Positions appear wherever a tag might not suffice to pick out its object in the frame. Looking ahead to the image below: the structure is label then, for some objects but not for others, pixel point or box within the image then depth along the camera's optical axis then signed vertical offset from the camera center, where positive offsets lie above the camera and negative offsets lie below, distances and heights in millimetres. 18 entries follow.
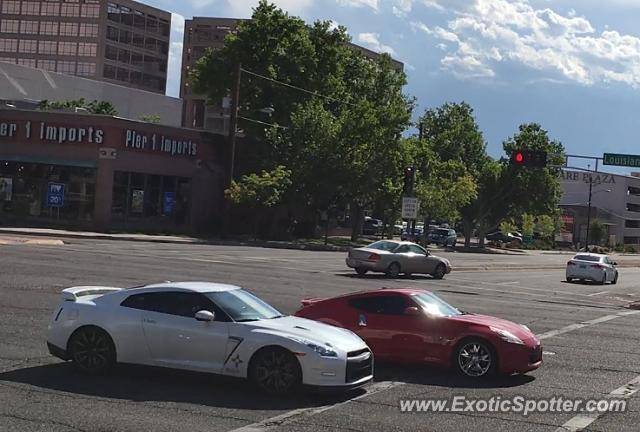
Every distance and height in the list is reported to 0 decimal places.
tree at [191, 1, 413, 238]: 55500 +7112
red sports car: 11148 -1603
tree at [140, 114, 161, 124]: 71562 +7124
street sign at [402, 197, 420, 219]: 41312 +542
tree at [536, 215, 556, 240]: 102075 +461
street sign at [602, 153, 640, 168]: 36281 +3363
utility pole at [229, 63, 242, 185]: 49938 +5754
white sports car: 9352 -1625
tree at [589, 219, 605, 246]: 122562 -148
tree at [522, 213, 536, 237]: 102562 +314
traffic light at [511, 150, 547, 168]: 35969 +3078
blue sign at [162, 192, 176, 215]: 52625 -179
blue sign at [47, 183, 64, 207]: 48688 -227
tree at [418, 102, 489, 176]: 93062 +10327
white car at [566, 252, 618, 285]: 38125 -1791
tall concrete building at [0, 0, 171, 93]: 114312 +22425
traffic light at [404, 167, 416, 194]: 40625 +1994
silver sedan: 30438 -1658
